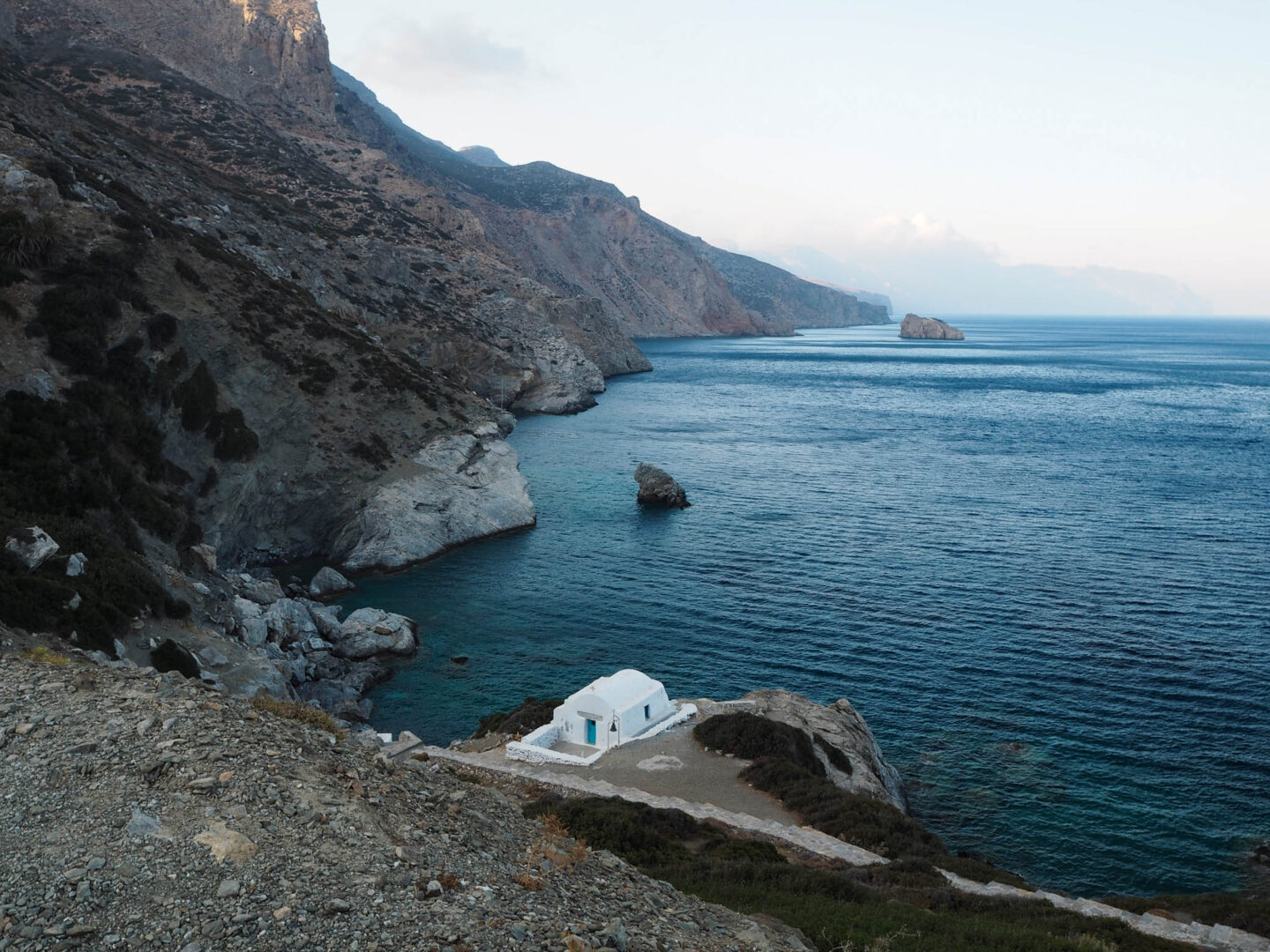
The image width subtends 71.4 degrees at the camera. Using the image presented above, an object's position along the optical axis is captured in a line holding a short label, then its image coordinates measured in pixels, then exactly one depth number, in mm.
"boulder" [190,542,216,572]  38594
